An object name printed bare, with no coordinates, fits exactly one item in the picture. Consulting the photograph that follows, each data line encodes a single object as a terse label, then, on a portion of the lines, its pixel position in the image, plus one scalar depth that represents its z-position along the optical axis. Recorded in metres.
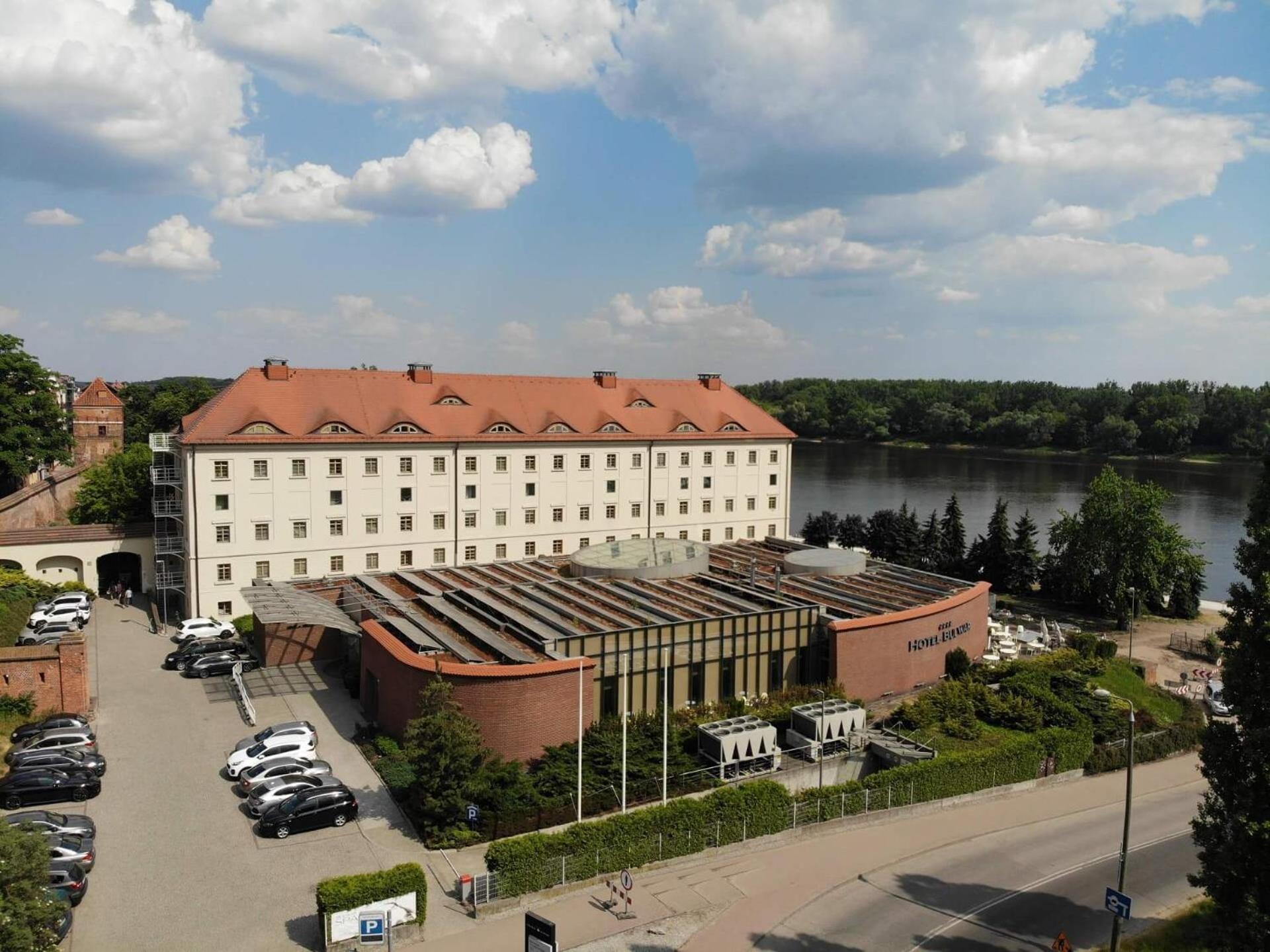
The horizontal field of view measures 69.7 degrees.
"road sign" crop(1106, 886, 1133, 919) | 17.14
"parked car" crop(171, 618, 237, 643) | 37.72
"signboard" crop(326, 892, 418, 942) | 17.56
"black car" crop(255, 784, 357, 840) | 21.95
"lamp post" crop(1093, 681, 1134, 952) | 17.86
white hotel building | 40.38
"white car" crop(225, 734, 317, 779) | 25.22
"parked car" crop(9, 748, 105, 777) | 24.19
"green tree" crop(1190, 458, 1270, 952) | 15.44
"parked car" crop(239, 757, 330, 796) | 24.12
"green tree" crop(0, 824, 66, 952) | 14.30
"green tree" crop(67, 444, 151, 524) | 50.28
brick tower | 86.12
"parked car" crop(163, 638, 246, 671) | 34.41
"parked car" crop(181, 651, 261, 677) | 33.81
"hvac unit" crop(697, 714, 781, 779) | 25.34
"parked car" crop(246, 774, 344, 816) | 22.91
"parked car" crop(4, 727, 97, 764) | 25.56
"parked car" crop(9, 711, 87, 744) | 26.64
